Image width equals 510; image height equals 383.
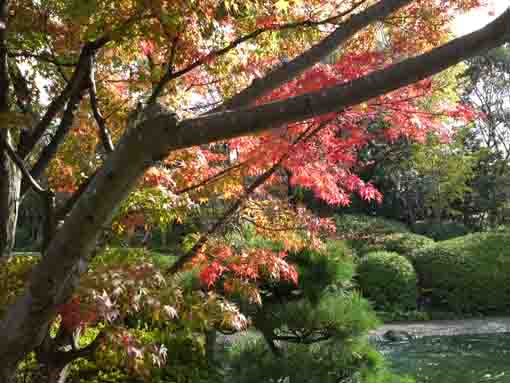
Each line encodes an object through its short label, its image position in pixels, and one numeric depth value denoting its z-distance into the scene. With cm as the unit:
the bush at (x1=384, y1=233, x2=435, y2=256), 1241
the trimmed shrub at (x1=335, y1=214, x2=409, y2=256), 1269
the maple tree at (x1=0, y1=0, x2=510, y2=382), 194
